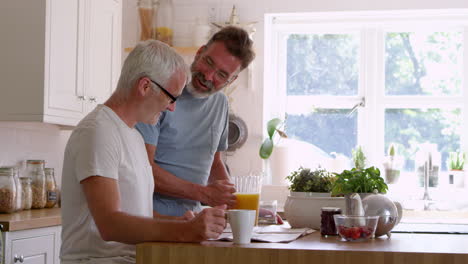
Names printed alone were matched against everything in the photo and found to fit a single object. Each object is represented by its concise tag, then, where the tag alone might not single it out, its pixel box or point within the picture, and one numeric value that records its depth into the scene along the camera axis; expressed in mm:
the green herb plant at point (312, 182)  2189
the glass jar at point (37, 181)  3809
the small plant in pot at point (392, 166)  5188
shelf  5082
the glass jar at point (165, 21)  5152
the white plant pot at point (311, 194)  2168
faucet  5090
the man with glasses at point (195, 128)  2361
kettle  1899
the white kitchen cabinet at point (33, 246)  2926
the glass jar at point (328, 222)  1928
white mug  1650
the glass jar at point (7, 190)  3352
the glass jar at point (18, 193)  3473
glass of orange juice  2090
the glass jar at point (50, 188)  3908
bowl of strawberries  1766
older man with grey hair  1626
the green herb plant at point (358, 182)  2057
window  5352
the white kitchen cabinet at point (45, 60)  3588
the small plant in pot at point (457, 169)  5152
